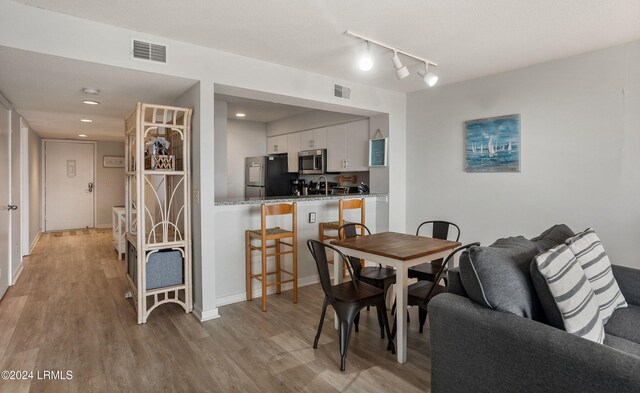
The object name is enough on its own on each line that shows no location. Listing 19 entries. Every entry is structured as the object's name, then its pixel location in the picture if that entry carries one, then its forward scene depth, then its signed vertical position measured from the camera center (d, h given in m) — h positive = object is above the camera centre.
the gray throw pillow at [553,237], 2.26 -0.31
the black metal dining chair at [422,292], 2.49 -0.73
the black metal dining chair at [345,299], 2.38 -0.75
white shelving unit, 3.08 -0.28
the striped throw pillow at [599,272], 2.01 -0.47
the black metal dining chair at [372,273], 2.89 -0.70
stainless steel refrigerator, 6.21 +0.29
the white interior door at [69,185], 8.16 +0.19
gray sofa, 1.22 -0.64
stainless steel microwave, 5.66 +0.50
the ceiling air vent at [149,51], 2.82 +1.15
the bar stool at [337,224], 4.14 -0.38
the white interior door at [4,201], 3.70 -0.09
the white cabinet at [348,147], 5.10 +0.68
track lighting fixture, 2.86 +1.11
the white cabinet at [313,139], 5.70 +0.89
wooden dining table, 2.43 -0.44
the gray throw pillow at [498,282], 1.58 -0.42
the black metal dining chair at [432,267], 3.10 -0.68
